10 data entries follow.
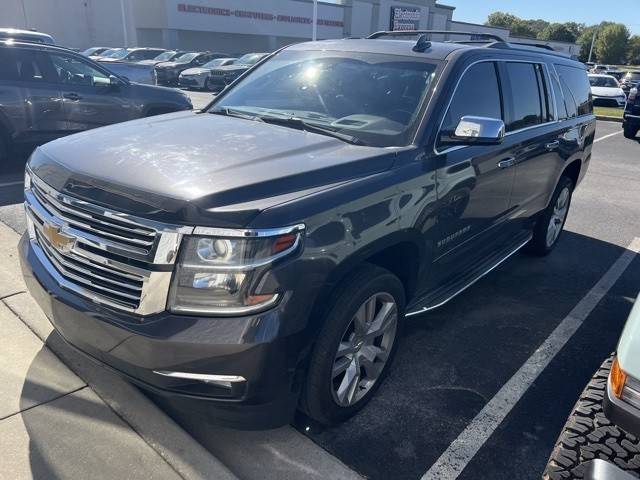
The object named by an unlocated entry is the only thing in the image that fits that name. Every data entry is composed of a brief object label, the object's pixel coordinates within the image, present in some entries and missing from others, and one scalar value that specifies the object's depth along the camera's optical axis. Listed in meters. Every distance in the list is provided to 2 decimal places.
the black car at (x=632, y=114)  13.98
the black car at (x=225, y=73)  23.73
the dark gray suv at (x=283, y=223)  2.16
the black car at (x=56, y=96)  7.26
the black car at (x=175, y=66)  26.45
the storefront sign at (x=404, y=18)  50.00
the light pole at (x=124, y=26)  35.59
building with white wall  34.25
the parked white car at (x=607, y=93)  23.34
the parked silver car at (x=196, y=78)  24.27
